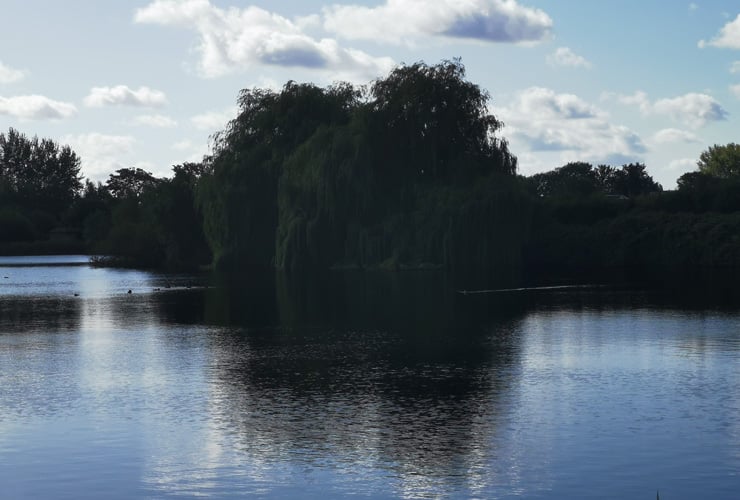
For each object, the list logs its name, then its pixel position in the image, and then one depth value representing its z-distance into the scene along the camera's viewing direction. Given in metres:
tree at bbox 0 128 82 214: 189.00
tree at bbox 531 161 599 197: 166.62
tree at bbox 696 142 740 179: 184.38
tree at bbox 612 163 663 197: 189.50
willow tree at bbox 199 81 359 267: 89.31
